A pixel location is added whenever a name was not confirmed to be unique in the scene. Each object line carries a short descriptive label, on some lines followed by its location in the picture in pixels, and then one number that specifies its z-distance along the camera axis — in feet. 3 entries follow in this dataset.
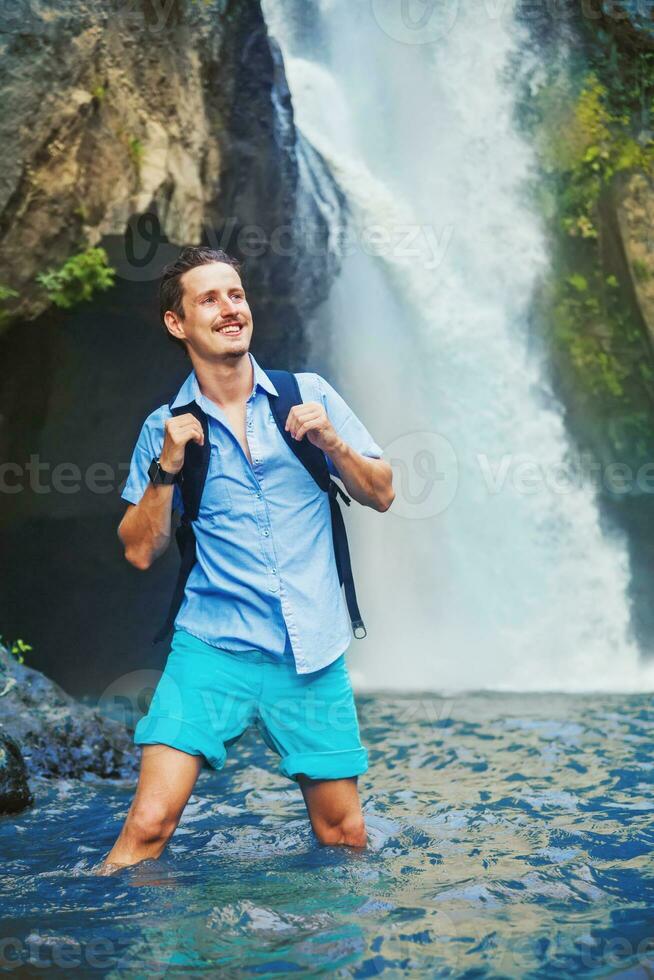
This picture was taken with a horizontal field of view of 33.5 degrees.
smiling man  10.36
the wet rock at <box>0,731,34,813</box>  15.87
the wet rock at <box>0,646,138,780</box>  18.99
